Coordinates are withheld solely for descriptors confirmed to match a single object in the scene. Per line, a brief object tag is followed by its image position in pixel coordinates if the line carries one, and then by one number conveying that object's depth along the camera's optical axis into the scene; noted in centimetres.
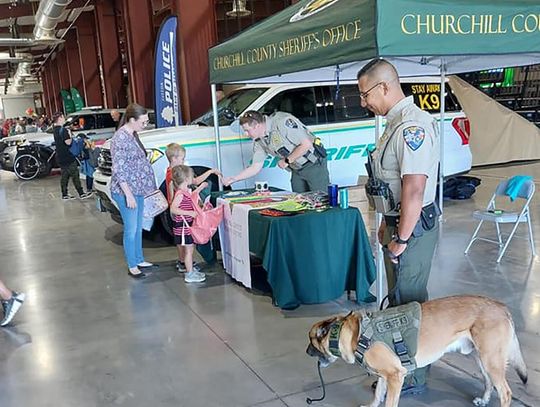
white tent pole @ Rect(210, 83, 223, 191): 561
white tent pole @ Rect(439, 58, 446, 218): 664
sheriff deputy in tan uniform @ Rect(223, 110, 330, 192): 487
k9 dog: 243
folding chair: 509
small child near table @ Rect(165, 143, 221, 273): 504
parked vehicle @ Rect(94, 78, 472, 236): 632
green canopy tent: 288
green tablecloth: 401
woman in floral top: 488
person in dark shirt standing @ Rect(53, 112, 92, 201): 959
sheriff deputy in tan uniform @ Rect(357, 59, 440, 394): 245
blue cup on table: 425
